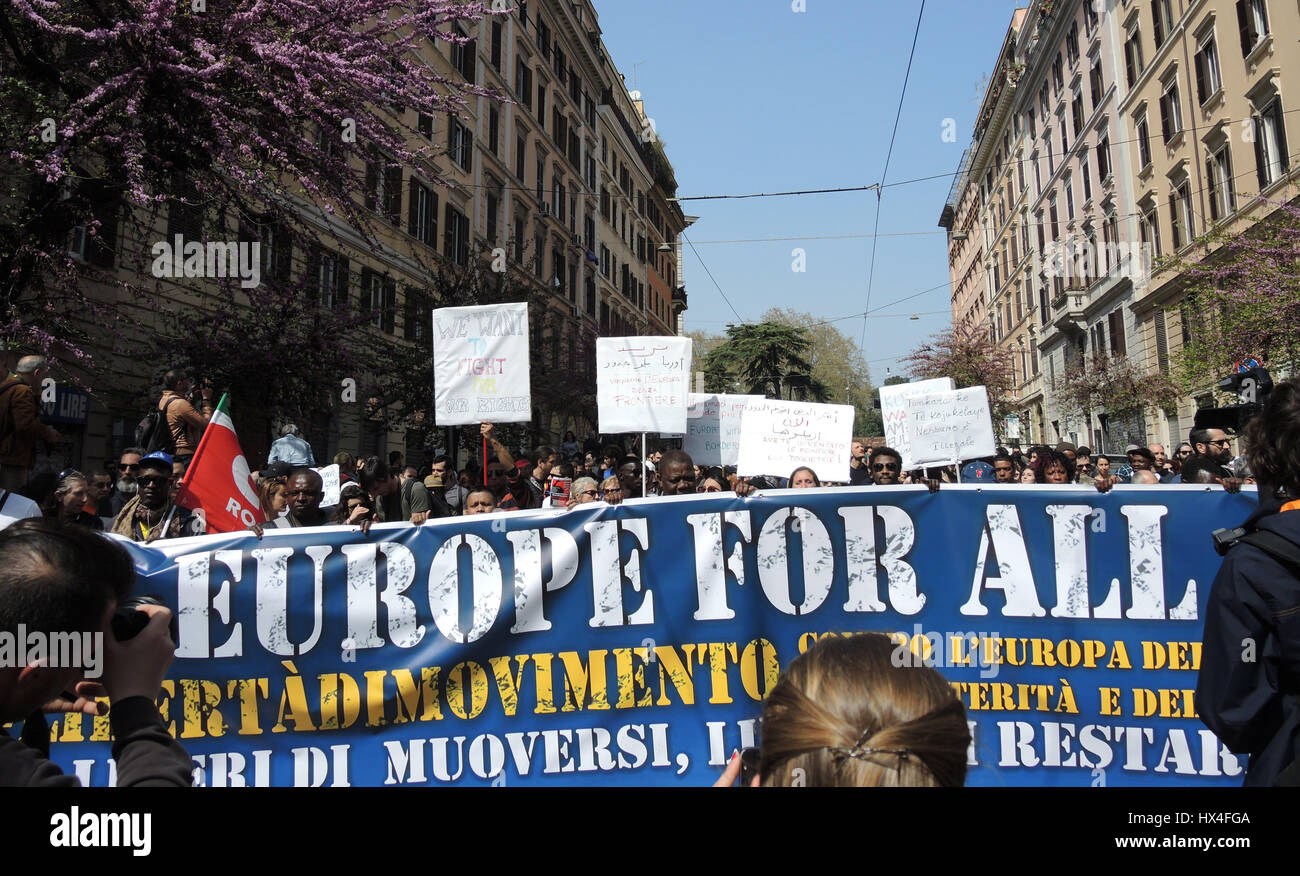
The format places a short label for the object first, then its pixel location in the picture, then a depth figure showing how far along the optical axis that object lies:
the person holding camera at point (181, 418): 6.79
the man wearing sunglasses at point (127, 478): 6.82
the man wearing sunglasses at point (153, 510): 4.85
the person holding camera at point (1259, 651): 2.06
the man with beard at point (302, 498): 5.10
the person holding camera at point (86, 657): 1.51
